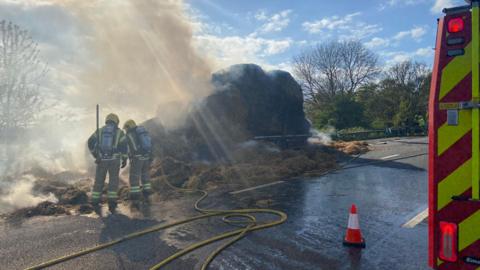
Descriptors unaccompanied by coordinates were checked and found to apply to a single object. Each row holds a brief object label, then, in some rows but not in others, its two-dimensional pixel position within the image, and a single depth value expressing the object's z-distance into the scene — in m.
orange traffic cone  4.29
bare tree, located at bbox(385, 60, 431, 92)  40.97
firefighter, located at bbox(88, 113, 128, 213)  6.91
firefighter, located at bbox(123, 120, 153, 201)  7.66
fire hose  4.00
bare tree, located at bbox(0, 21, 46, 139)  13.88
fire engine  2.11
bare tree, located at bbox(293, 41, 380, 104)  45.16
